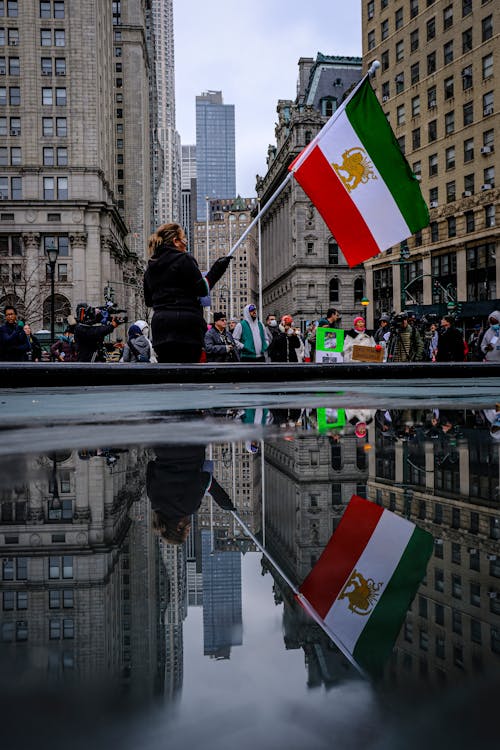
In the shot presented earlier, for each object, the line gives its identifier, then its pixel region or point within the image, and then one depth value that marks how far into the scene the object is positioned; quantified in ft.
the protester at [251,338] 39.91
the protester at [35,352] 55.85
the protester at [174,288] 22.85
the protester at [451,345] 44.80
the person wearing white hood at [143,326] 42.54
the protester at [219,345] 37.99
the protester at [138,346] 41.37
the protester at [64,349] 61.14
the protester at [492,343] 48.98
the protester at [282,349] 46.34
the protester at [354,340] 43.69
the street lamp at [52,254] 100.94
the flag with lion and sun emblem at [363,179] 30.14
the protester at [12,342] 38.93
